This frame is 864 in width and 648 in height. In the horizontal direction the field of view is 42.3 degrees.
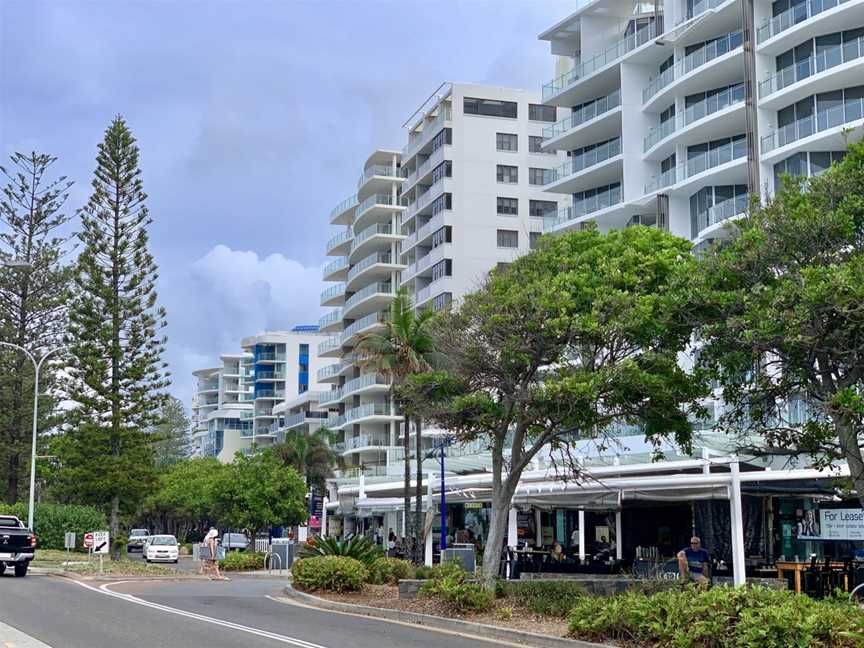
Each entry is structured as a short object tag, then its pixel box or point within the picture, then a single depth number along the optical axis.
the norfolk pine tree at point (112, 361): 47.19
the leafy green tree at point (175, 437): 111.96
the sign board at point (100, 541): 33.25
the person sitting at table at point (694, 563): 19.36
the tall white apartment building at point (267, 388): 126.88
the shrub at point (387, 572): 26.06
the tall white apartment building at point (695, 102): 44.78
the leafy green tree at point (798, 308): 15.57
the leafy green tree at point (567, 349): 19.70
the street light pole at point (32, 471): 43.44
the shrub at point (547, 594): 18.25
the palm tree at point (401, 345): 33.25
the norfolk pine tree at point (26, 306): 56.62
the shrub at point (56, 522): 51.00
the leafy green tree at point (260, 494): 53.94
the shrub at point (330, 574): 24.27
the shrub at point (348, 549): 26.28
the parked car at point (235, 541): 64.34
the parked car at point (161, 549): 53.66
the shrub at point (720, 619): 12.70
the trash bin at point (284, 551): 39.31
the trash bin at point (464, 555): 27.74
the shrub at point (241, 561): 40.69
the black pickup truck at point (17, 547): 30.86
